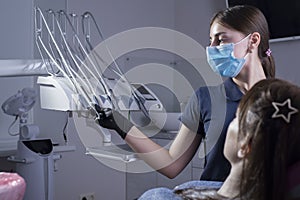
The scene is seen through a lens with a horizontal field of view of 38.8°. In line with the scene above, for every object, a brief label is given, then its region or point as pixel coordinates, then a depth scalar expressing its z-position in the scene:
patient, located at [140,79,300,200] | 0.58
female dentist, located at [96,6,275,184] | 1.30
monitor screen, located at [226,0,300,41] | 2.43
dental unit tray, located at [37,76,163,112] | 1.56
